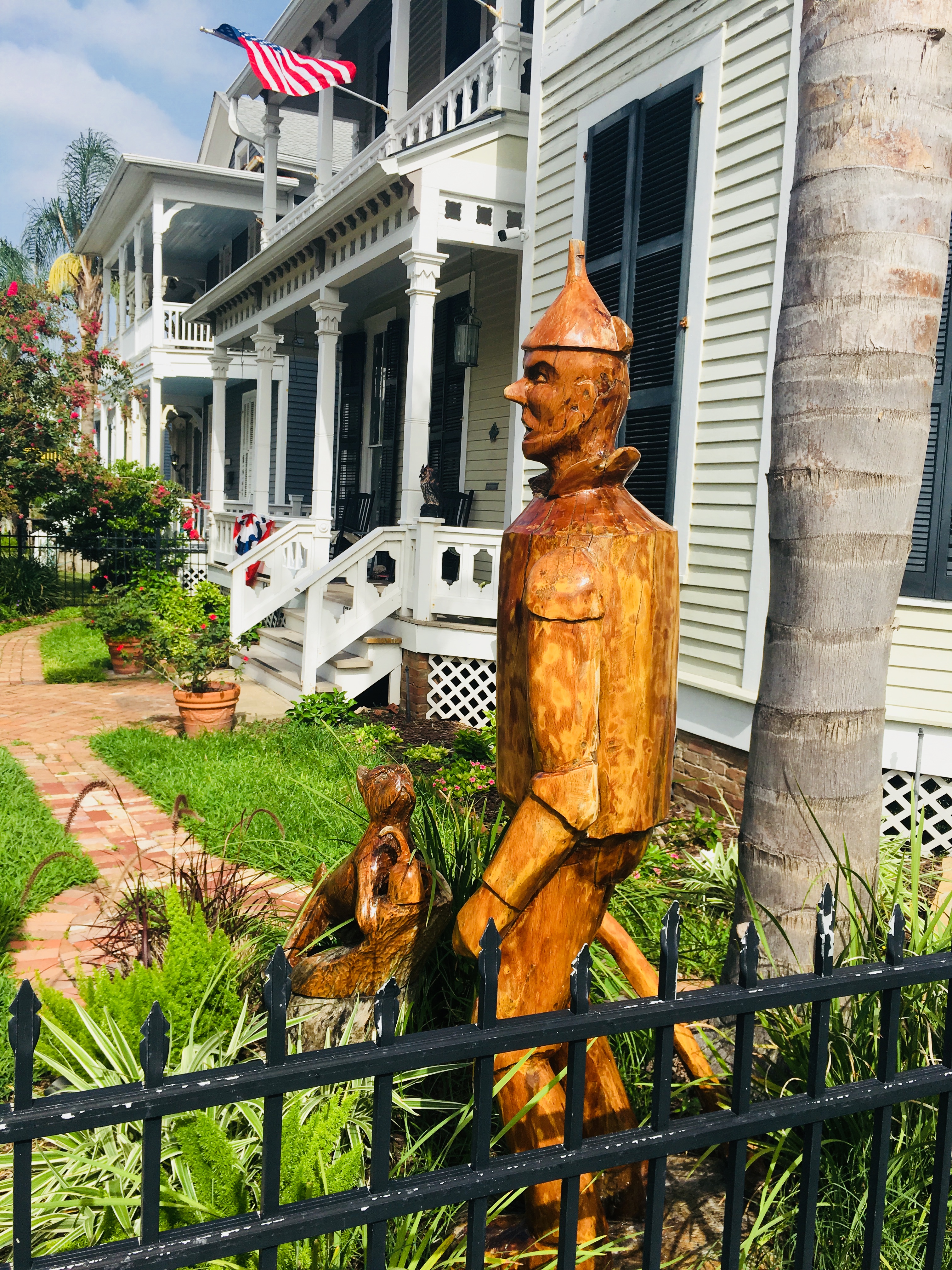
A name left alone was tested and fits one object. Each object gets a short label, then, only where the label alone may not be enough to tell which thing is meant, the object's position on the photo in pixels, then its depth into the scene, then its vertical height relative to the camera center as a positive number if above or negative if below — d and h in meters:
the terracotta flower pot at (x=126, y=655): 11.80 -1.95
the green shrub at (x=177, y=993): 2.80 -1.43
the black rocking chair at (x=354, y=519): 14.65 -0.31
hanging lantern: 10.21 +1.64
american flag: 11.36 +4.78
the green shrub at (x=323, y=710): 8.92 -1.89
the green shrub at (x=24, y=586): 16.73 -1.71
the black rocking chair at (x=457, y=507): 11.94 -0.05
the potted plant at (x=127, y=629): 11.76 -1.65
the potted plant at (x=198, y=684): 8.52 -1.66
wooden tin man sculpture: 1.96 -0.36
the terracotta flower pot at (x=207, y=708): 8.49 -1.82
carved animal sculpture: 2.57 -1.04
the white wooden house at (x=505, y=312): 6.28 +1.82
